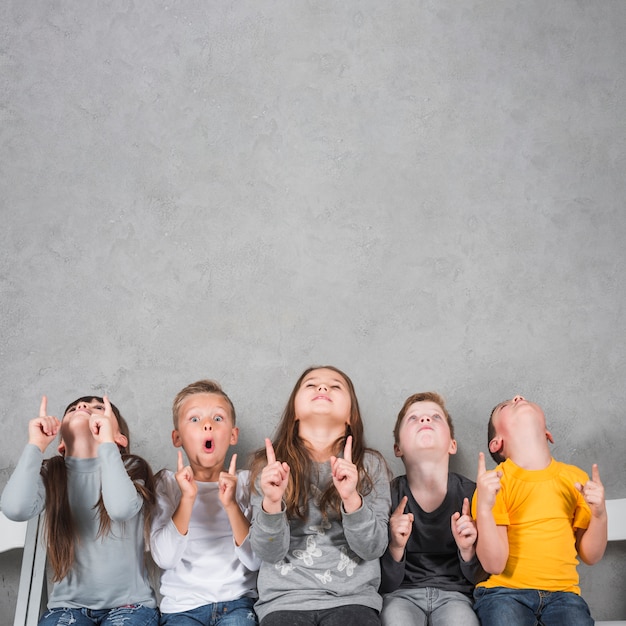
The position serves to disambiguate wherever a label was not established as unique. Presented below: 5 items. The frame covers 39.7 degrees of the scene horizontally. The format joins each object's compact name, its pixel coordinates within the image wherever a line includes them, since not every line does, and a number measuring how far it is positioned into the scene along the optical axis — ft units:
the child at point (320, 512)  6.61
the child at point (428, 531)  7.06
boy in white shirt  7.04
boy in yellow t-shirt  6.82
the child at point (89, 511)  6.84
